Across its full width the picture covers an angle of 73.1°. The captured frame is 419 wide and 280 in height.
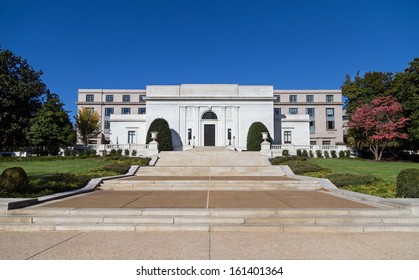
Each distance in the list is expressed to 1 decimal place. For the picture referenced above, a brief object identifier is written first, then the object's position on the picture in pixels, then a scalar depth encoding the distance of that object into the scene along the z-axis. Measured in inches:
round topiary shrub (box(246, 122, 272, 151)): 1402.6
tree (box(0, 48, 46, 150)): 1302.9
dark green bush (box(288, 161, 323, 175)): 717.0
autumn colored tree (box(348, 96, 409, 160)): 1233.4
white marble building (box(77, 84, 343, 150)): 1598.2
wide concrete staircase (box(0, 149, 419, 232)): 241.1
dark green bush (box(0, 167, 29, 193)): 362.0
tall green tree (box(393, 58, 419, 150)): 1221.7
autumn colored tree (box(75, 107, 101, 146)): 1964.8
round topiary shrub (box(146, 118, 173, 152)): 1365.7
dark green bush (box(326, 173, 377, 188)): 499.7
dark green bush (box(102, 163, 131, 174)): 724.7
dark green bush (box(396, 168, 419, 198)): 349.1
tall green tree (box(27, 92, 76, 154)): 1296.8
